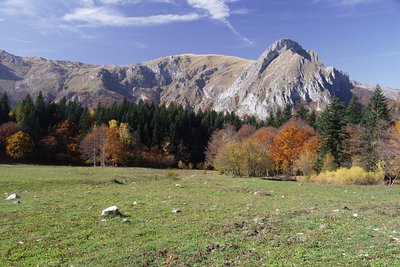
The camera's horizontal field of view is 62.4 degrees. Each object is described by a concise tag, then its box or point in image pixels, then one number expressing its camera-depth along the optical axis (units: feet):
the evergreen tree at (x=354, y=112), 291.17
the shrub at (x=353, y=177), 173.68
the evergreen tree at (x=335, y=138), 219.61
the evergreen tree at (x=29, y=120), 325.21
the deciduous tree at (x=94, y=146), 319.82
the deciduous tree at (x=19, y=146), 304.30
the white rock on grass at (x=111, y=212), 64.05
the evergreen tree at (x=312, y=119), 356.75
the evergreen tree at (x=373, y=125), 205.26
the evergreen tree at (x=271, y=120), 420.30
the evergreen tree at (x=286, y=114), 396.06
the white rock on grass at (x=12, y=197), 87.71
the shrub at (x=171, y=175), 180.24
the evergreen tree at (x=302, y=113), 379.80
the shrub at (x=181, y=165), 354.97
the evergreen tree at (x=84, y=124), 357.49
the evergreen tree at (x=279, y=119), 396.37
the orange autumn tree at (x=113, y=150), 320.50
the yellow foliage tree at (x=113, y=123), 357.32
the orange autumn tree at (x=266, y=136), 304.09
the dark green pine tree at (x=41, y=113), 357.82
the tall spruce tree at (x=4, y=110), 359.46
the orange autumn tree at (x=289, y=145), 279.69
